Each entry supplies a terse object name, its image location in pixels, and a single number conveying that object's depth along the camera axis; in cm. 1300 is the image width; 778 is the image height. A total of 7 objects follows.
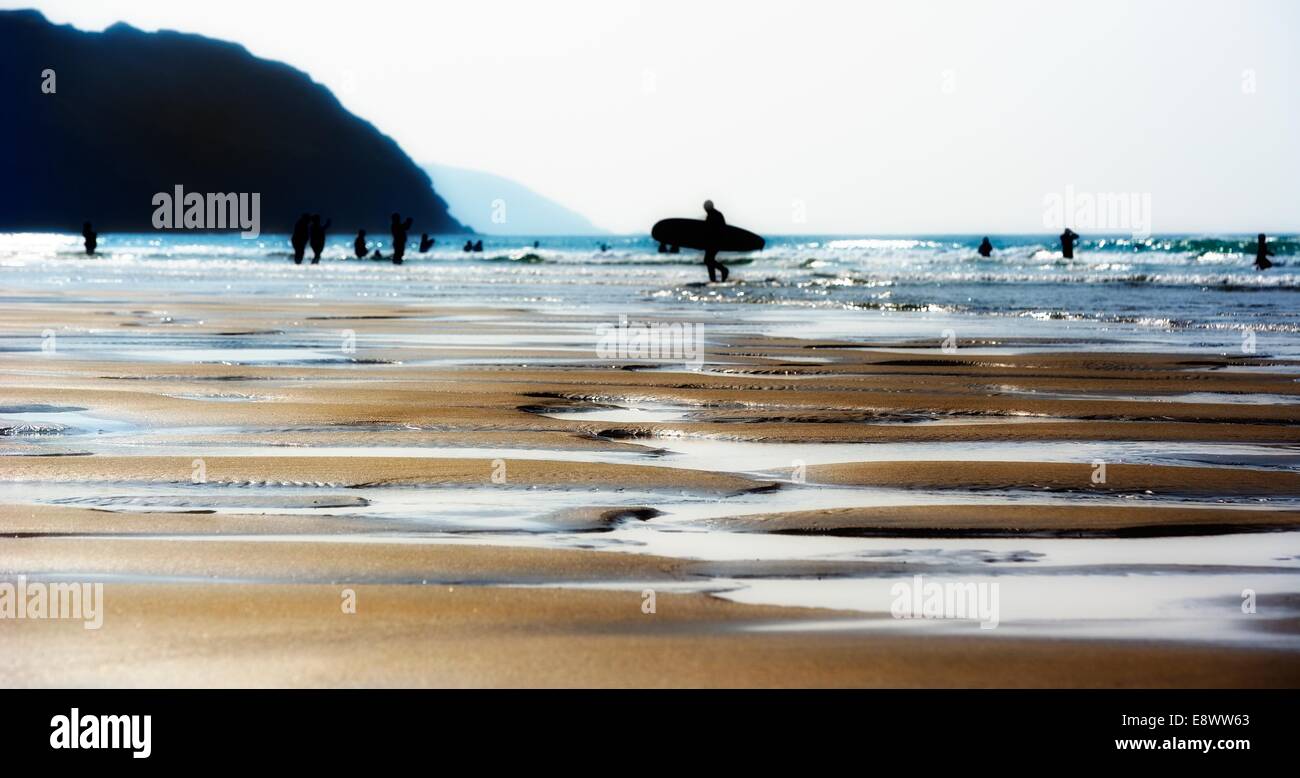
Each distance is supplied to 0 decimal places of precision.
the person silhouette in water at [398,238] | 4391
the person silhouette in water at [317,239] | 4288
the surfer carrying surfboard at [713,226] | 2712
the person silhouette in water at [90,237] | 5102
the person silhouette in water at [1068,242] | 4572
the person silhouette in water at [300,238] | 4326
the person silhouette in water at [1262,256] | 3666
